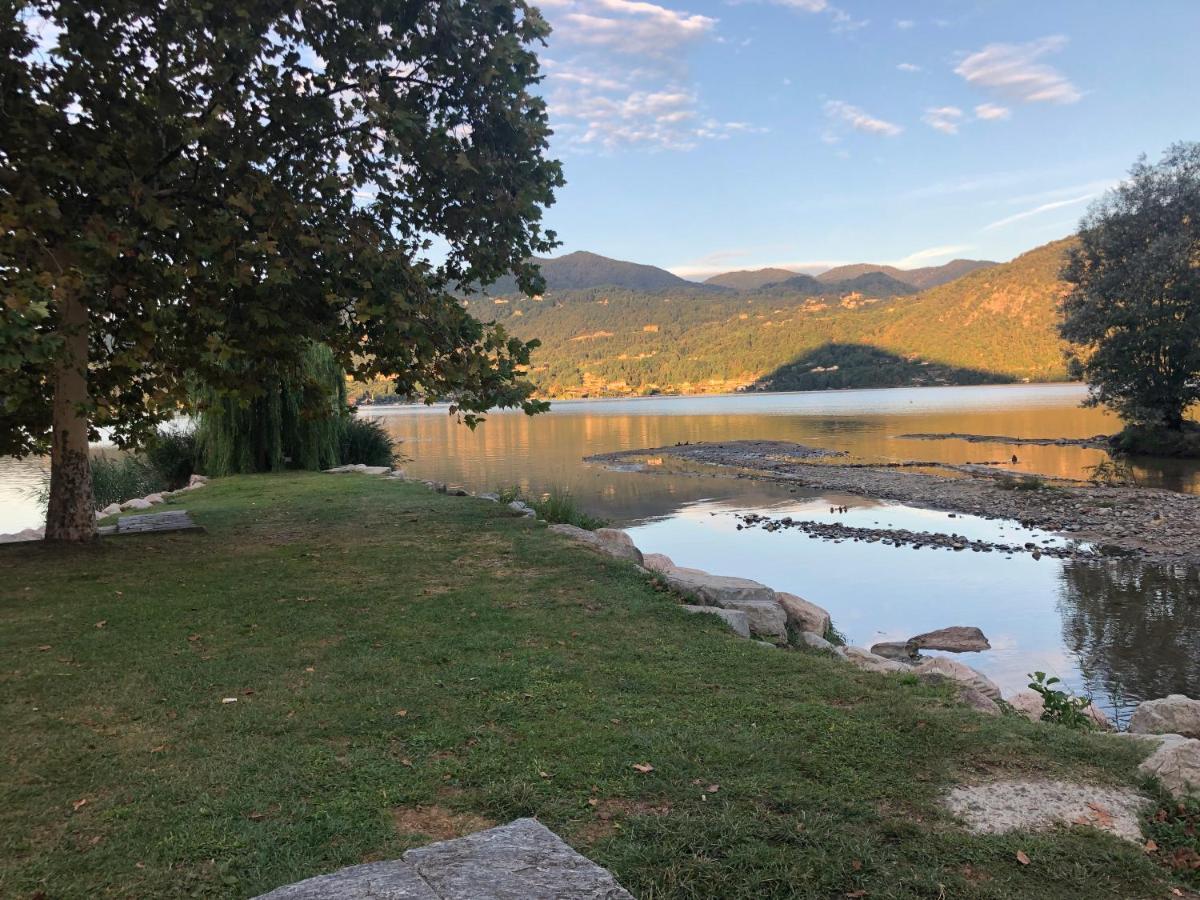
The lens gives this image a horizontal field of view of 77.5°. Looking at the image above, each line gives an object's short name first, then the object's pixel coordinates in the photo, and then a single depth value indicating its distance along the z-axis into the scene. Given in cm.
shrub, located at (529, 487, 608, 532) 1350
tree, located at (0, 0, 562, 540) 775
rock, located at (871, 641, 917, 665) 975
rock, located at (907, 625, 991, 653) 1027
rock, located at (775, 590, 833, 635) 867
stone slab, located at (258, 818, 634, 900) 237
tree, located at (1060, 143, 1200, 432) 3197
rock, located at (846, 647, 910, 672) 730
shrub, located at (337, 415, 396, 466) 2344
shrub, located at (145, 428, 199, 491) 2102
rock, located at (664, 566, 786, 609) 786
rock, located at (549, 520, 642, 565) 1000
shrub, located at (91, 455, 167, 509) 1884
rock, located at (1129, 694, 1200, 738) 581
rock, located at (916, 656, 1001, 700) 652
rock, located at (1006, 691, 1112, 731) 639
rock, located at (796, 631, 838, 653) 751
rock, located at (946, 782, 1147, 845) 341
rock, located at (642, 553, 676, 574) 1027
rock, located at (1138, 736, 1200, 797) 374
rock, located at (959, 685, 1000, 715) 537
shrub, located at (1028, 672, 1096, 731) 579
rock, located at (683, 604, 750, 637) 682
